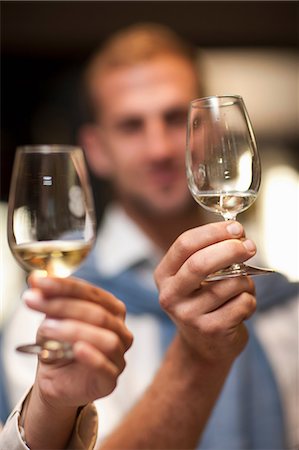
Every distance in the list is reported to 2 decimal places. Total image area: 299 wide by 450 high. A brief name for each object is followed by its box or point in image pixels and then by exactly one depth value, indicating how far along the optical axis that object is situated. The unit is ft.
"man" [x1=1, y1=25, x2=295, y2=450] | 5.75
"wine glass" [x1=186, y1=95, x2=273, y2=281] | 3.73
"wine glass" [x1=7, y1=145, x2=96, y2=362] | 3.59
